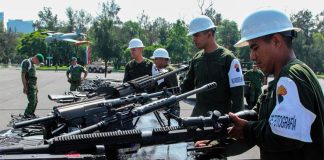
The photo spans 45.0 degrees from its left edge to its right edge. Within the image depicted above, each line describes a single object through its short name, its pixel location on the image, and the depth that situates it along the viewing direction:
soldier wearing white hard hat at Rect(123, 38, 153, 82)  7.03
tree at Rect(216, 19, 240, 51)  70.81
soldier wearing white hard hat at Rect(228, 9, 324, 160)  1.91
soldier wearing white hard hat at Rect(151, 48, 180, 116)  8.55
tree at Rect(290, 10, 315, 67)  67.31
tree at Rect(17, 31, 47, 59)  74.57
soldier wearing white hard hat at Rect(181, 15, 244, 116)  4.17
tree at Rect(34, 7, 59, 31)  94.31
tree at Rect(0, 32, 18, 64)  89.69
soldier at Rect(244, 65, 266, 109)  11.97
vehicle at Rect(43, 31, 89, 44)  55.32
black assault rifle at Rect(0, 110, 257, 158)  2.14
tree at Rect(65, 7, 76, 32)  87.79
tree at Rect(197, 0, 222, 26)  42.60
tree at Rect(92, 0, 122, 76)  55.28
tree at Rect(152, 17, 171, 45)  71.88
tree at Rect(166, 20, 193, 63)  54.44
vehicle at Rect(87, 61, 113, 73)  52.16
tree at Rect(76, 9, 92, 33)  87.88
